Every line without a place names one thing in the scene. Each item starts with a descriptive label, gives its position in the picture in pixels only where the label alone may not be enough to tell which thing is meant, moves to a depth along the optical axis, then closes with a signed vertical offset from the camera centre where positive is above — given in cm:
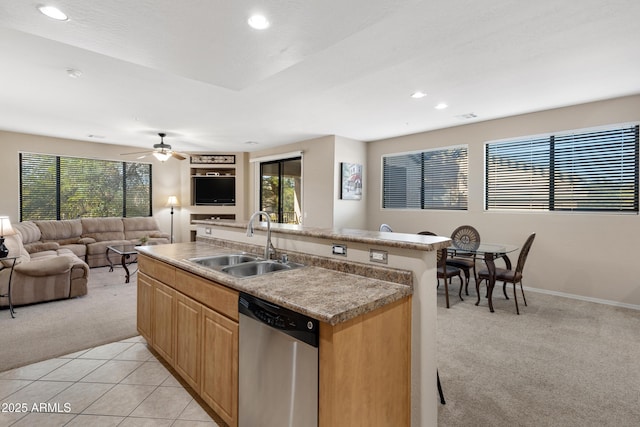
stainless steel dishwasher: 129 -73
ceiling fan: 594 +104
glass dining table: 376 -55
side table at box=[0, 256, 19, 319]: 362 -107
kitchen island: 126 -61
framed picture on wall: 624 +54
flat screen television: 833 +42
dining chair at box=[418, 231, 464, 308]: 390 -82
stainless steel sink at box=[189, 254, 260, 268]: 248 -44
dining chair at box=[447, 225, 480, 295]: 441 -51
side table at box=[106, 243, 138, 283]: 514 -77
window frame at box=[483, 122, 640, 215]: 397 +59
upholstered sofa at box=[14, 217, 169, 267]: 580 -61
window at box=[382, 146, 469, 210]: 545 +54
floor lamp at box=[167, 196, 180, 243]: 794 +14
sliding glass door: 714 +43
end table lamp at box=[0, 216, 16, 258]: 357 -30
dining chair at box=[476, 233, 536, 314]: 375 -81
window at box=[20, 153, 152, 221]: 636 +41
